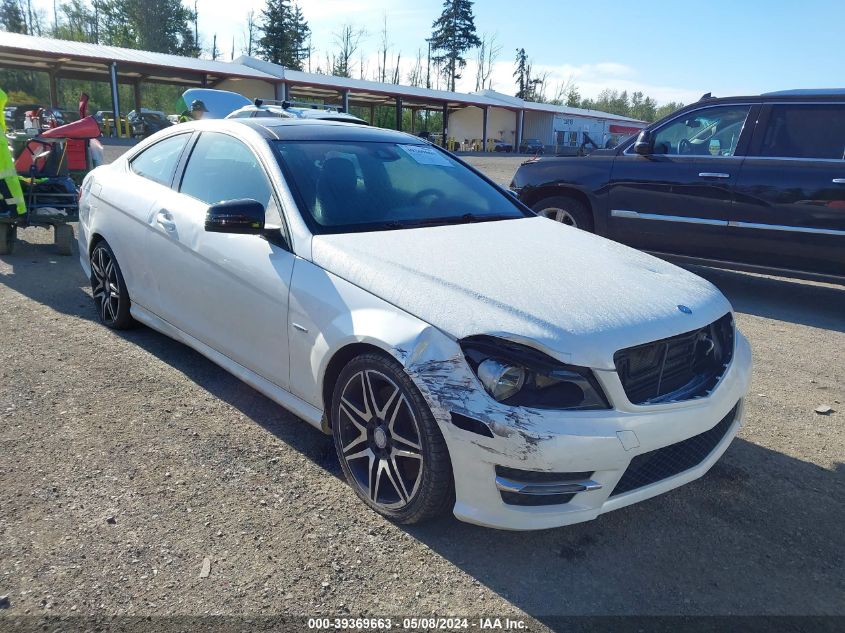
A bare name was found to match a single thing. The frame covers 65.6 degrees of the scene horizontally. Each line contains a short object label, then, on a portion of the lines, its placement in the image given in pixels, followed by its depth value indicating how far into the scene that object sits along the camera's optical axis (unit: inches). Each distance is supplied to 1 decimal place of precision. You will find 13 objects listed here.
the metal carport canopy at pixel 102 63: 1159.6
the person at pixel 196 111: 435.4
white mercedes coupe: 91.9
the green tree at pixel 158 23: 2541.8
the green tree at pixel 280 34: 2561.5
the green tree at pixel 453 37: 3019.2
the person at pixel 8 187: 267.2
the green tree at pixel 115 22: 2544.3
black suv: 229.9
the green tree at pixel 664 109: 3878.0
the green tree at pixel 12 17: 2472.9
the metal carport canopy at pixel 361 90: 1461.6
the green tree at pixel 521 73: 3629.4
